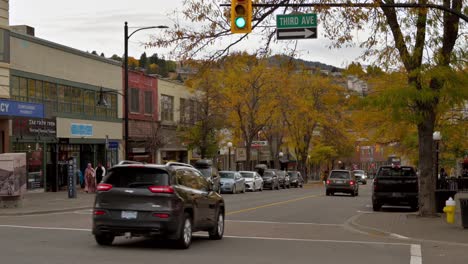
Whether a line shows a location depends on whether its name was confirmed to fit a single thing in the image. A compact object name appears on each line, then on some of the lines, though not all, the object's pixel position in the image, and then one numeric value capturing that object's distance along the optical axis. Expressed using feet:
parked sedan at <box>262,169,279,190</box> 177.06
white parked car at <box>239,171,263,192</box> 157.48
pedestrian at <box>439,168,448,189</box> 106.11
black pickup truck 86.63
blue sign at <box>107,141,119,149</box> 118.32
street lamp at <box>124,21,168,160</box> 99.67
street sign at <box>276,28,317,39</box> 51.39
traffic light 47.83
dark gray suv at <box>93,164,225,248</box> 41.47
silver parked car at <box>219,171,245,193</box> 138.51
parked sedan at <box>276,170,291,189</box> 189.55
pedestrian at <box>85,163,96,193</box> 116.88
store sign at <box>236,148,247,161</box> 216.74
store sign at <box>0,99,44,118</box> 96.12
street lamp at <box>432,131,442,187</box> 92.44
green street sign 51.13
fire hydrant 60.80
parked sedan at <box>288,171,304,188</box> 204.60
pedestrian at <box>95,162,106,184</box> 115.21
